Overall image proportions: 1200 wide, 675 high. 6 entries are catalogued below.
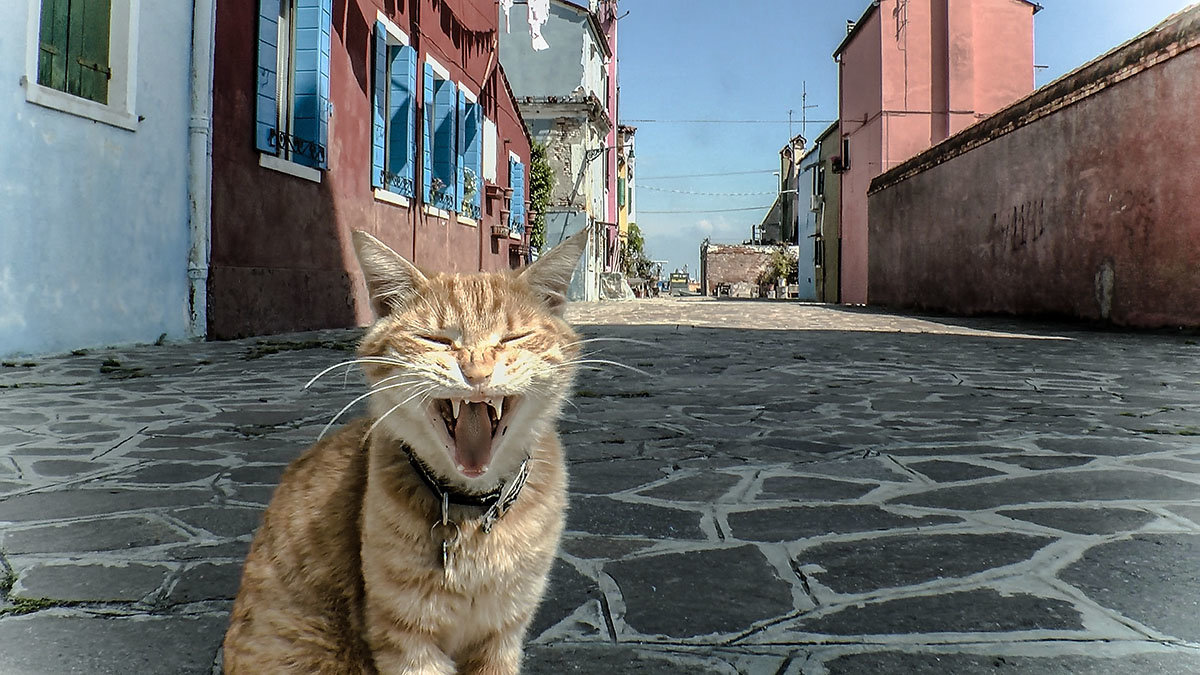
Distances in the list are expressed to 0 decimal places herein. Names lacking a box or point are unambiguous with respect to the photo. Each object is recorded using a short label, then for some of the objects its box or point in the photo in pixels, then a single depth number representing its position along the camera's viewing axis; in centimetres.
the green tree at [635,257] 4174
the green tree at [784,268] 4606
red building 789
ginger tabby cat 137
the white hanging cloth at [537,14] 2026
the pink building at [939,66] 2142
